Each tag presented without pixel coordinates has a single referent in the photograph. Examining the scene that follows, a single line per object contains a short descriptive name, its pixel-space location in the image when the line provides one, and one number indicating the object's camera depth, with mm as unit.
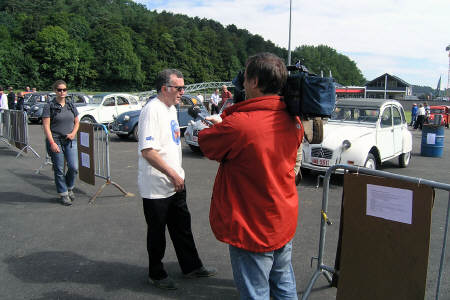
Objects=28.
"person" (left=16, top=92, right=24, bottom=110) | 19984
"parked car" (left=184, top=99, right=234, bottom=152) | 10680
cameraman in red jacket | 2039
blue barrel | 12055
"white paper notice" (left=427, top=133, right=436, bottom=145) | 12041
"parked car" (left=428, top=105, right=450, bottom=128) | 25953
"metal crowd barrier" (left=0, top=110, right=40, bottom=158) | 10102
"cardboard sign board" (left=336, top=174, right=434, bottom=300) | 2473
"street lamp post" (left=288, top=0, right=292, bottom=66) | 25052
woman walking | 6117
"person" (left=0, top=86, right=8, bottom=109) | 16303
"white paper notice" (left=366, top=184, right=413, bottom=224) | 2518
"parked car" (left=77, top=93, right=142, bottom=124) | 17047
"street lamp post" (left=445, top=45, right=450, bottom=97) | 73988
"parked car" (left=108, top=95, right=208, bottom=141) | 14109
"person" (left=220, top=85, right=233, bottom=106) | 16344
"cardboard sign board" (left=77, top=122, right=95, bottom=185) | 6613
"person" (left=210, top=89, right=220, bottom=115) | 21484
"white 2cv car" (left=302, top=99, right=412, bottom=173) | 7555
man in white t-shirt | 3262
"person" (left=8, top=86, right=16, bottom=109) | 19922
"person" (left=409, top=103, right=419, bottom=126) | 26284
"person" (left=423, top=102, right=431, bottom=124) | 22564
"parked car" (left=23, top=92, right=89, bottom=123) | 18062
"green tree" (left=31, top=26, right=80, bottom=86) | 76500
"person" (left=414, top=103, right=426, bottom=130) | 22439
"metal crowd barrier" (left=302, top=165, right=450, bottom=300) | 2498
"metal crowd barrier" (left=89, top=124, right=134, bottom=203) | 6305
